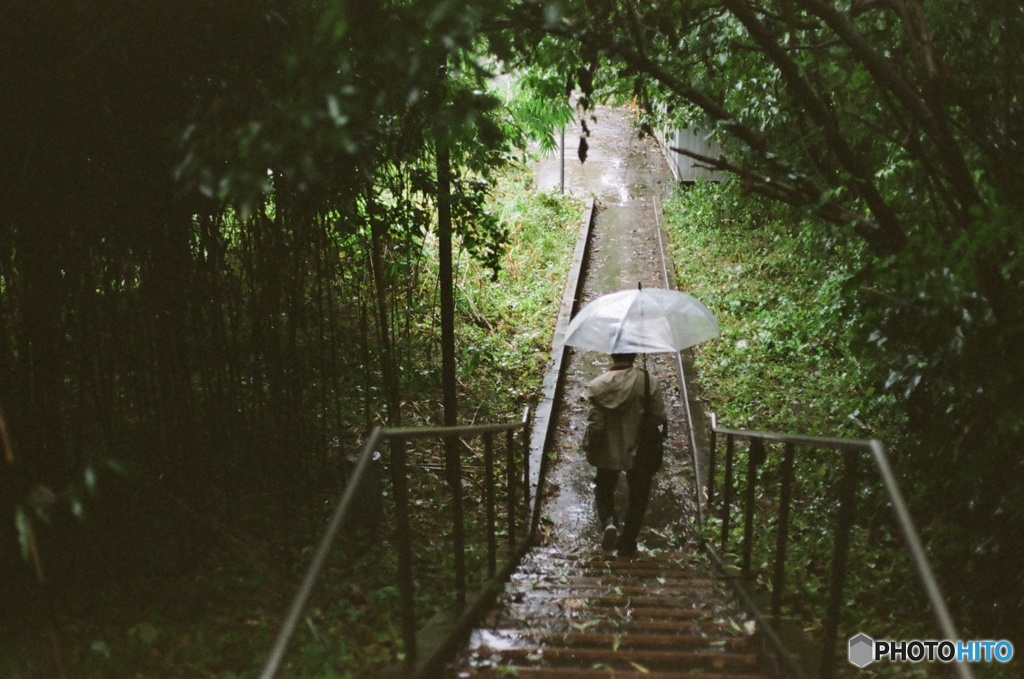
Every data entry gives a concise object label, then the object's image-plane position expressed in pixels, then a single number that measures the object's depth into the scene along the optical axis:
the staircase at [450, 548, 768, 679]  3.71
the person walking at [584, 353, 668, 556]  5.83
